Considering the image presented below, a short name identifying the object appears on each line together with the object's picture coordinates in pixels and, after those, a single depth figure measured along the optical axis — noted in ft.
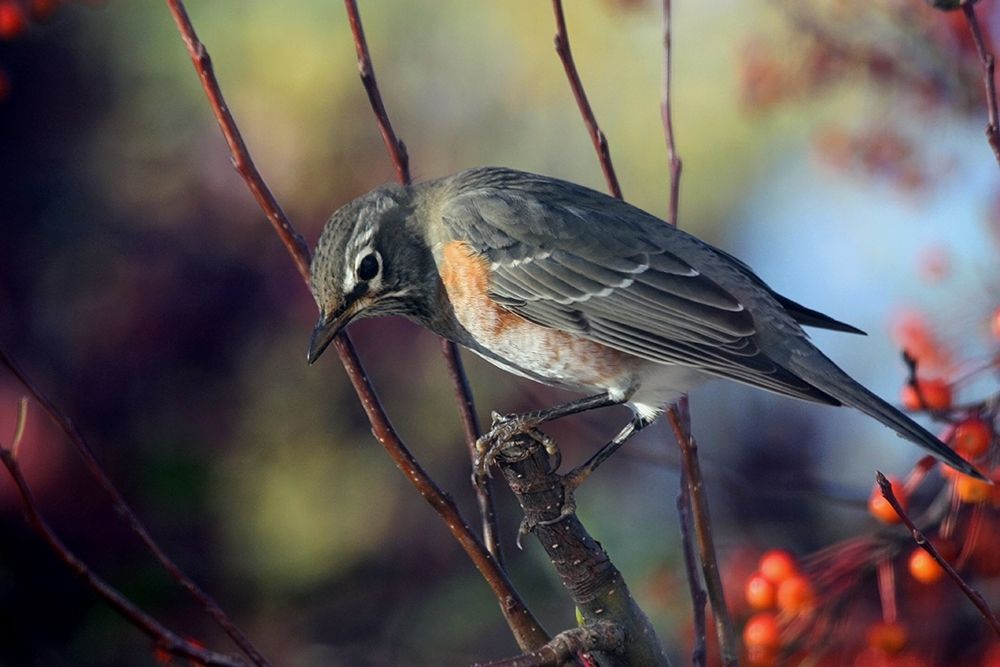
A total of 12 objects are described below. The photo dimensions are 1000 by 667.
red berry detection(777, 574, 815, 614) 20.33
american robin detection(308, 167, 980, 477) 21.58
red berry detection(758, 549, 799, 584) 20.57
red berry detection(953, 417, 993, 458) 17.46
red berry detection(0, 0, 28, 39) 23.54
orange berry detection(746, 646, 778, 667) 20.80
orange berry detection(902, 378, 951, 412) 18.99
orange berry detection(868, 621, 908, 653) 21.06
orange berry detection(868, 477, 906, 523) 18.33
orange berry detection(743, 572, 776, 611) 20.58
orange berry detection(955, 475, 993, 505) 17.69
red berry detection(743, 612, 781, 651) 20.68
